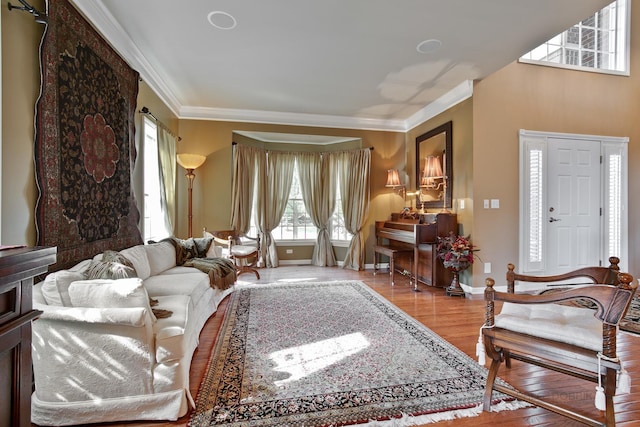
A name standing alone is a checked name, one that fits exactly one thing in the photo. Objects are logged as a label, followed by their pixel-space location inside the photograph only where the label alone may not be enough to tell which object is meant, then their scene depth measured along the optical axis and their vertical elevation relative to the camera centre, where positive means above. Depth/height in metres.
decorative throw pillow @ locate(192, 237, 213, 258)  3.71 -0.44
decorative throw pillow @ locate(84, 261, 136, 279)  1.83 -0.38
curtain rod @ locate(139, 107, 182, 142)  3.32 +1.16
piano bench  4.40 -0.68
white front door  4.00 +0.12
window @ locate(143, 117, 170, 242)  3.58 +0.32
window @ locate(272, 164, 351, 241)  5.94 -0.24
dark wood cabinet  0.79 -0.34
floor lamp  4.39 +0.72
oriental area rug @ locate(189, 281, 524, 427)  1.58 -1.09
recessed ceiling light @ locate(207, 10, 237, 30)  2.55 +1.72
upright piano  4.03 -0.44
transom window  4.30 +2.49
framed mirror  4.25 +0.64
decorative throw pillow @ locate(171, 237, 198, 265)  3.45 -0.47
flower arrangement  3.61 -0.55
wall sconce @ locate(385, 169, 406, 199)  5.19 +0.56
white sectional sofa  1.50 -0.77
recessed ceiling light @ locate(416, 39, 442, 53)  2.95 +1.71
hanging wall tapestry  1.88 +0.53
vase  3.63 -0.97
